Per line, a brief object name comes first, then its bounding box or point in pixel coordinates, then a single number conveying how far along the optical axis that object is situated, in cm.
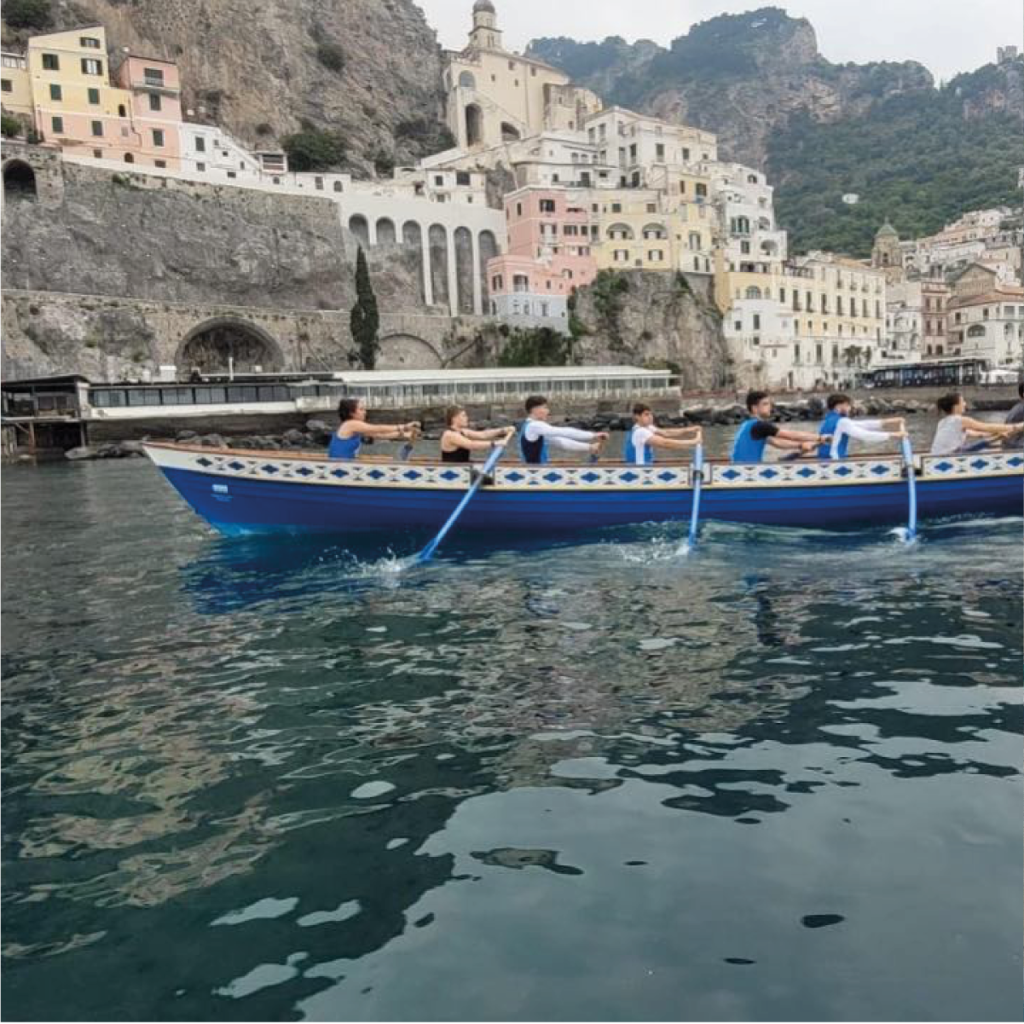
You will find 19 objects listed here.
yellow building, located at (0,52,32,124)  6688
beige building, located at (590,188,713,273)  8175
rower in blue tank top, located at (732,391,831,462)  1393
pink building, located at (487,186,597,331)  7669
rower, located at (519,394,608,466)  1420
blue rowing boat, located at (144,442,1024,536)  1405
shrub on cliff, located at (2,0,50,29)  7656
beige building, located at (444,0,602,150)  10306
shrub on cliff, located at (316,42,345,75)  9506
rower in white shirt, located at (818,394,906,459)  1398
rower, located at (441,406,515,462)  1385
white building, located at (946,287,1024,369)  9581
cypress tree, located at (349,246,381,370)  6638
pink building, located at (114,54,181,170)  6975
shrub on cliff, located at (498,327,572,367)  7419
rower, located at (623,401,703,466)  1404
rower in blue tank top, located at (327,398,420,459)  1409
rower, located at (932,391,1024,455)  1466
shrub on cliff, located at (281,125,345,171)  8594
